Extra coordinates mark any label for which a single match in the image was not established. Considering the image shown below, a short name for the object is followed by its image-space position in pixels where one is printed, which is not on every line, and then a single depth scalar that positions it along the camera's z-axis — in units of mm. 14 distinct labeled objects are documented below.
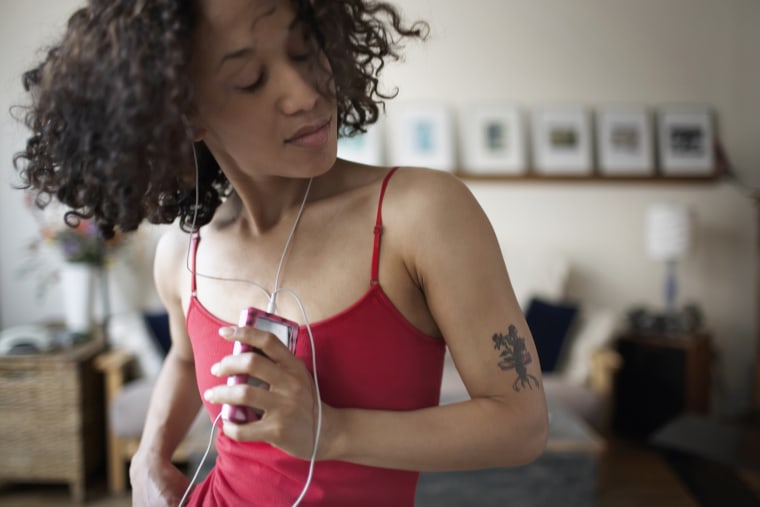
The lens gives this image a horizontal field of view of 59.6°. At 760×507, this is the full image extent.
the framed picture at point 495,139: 4105
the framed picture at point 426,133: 4082
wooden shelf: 4105
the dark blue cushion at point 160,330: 3367
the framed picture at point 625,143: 4113
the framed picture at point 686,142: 4113
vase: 3354
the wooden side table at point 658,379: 3586
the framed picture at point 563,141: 4105
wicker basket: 2936
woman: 678
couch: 3246
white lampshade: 3729
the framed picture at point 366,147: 4059
